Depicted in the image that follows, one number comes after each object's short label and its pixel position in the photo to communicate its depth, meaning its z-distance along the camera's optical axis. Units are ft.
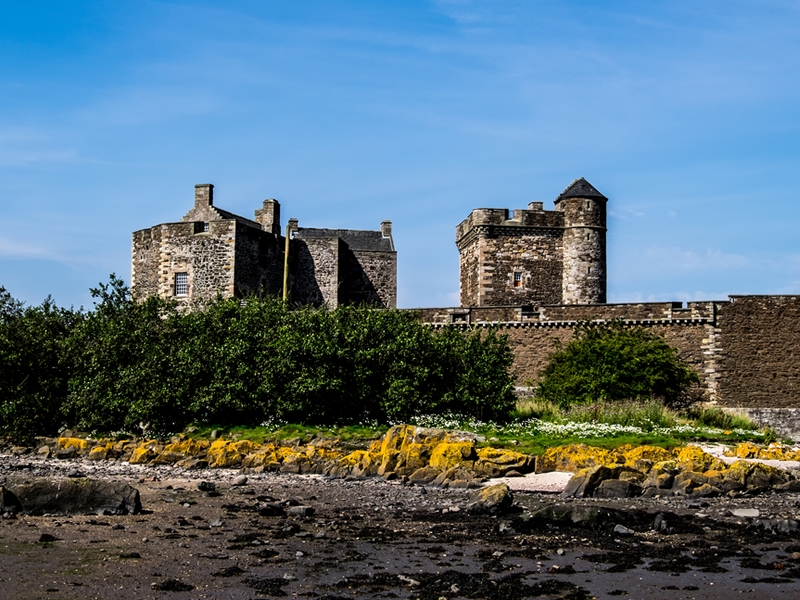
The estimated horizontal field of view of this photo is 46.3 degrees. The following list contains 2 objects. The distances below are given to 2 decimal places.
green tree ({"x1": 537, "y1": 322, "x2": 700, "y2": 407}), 118.32
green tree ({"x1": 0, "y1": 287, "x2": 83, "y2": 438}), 112.57
